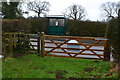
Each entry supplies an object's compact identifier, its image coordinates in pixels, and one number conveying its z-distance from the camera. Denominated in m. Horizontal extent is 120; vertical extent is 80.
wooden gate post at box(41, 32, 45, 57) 4.67
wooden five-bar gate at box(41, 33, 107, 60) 4.30
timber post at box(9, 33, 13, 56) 4.50
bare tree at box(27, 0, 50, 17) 23.15
